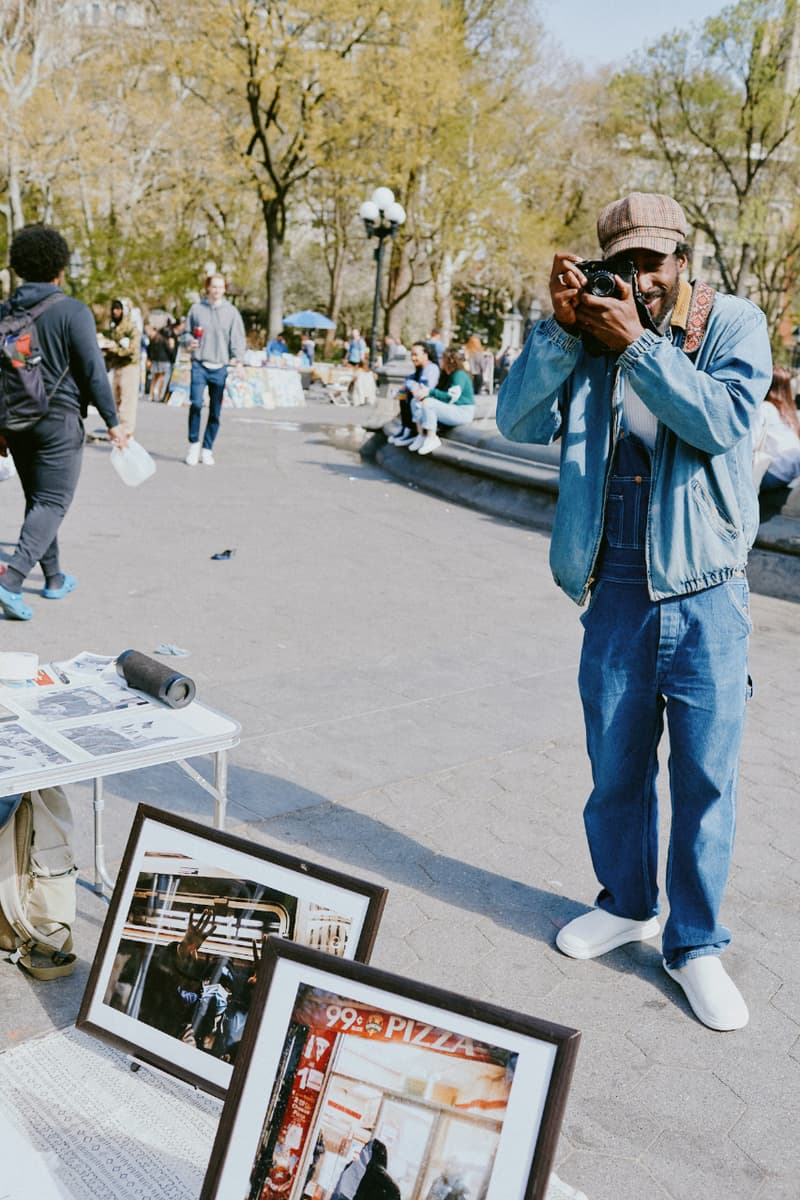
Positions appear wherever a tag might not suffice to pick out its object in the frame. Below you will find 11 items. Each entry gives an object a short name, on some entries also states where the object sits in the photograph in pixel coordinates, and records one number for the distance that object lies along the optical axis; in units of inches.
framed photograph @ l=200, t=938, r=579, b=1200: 70.9
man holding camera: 106.4
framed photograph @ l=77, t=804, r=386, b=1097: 94.3
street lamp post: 858.8
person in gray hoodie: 478.3
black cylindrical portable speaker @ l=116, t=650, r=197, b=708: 124.5
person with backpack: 234.2
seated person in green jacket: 518.9
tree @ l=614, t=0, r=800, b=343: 1342.3
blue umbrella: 1601.9
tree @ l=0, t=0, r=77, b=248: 1027.9
